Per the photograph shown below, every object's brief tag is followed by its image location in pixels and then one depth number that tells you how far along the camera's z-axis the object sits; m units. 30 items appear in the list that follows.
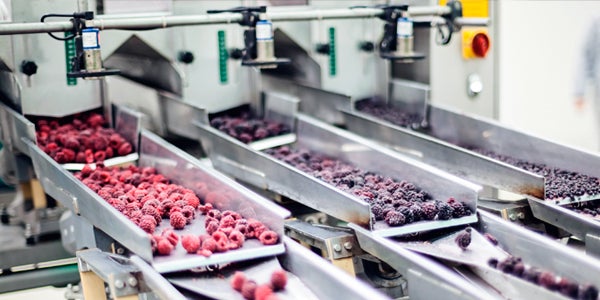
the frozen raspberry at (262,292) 2.29
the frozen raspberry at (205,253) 2.49
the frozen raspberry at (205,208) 2.93
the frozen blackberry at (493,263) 2.55
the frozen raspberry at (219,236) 2.59
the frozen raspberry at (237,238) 2.60
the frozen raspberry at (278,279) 2.40
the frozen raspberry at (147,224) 2.69
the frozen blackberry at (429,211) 2.86
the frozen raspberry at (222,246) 2.54
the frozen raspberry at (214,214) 2.85
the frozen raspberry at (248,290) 2.33
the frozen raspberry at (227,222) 2.73
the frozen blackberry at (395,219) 2.81
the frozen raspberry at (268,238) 2.63
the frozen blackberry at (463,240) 2.74
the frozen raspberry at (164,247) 2.50
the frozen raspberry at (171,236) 2.58
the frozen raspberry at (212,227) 2.71
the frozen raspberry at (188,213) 2.85
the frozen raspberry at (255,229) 2.67
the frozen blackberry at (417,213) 2.86
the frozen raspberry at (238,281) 2.39
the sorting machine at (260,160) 2.48
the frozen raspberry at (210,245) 2.53
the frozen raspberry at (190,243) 2.52
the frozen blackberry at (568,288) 2.30
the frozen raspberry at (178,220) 2.76
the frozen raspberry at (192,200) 2.98
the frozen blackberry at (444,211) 2.87
